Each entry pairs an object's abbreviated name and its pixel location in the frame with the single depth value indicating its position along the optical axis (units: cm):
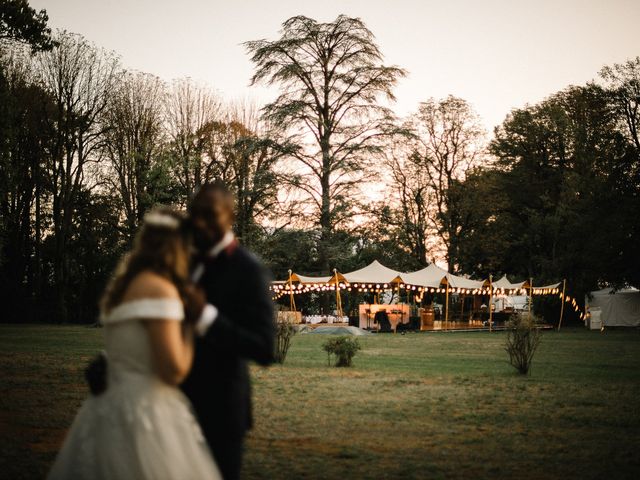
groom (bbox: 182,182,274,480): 318
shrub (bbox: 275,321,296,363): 1581
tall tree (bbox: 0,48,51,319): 4059
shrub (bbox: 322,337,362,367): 1563
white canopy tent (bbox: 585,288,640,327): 4819
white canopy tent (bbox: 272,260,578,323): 3562
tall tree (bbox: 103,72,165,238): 4194
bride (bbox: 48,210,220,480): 295
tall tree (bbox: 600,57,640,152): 4072
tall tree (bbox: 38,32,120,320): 4128
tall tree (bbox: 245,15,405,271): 3981
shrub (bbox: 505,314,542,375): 1403
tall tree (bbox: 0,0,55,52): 2567
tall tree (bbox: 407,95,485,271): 4888
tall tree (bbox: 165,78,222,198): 4334
